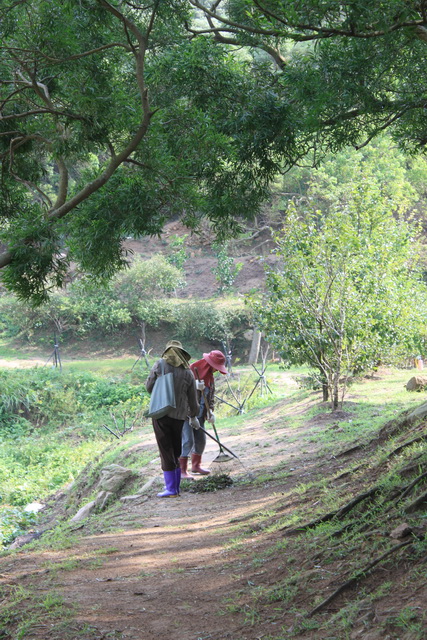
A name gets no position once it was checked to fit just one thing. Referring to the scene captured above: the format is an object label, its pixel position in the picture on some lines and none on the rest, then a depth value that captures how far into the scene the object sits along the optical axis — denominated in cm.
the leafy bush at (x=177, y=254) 3922
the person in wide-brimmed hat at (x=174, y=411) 799
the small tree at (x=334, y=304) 1161
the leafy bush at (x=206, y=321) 3369
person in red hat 916
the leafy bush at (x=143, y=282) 3438
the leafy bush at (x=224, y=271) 3903
